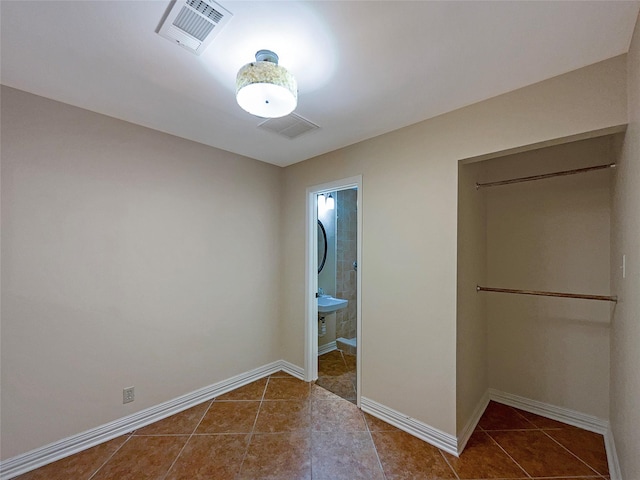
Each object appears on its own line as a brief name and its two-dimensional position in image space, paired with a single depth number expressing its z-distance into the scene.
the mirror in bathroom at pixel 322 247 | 3.94
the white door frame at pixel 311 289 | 3.04
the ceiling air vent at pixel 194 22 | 1.16
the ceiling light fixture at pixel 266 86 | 1.31
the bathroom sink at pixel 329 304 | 3.49
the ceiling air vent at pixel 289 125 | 2.14
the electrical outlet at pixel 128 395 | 2.18
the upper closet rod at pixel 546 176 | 1.78
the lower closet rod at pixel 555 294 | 1.78
